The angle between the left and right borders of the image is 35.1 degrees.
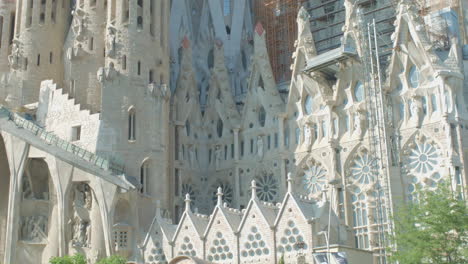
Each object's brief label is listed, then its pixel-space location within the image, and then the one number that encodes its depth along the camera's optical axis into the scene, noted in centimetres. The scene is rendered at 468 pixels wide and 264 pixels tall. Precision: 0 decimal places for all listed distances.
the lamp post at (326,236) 2686
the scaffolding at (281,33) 4941
